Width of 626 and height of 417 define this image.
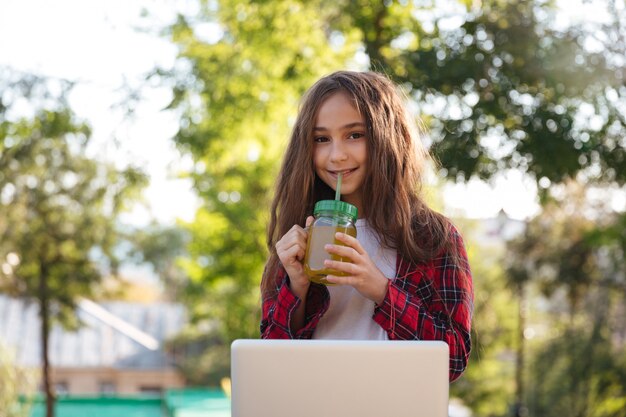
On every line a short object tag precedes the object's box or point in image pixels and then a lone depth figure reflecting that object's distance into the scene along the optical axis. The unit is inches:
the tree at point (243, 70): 347.9
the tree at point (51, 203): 319.0
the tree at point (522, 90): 228.1
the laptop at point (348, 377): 55.9
